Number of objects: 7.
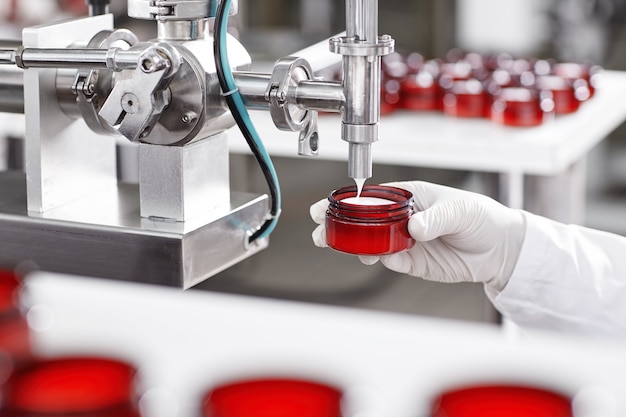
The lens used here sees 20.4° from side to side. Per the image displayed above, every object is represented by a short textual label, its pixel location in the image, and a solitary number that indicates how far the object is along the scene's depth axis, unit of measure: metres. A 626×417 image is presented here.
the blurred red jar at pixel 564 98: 2.93
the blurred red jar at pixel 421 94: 3.07
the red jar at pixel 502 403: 1.25
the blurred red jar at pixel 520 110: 2.77
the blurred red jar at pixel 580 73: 3.09
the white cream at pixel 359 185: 1.29
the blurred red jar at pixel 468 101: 2.94
